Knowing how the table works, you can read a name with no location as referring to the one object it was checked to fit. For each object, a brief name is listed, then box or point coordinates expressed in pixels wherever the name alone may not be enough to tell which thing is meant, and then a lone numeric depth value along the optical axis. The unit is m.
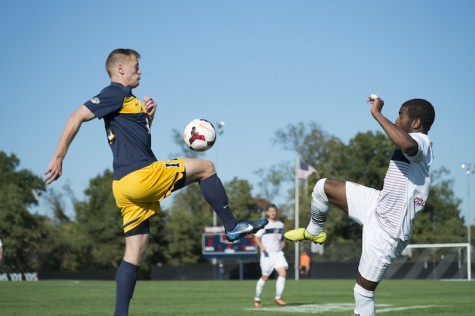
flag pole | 45.09
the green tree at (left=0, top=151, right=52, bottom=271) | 54.41
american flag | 43.47
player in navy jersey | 6.64
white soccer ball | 7.66
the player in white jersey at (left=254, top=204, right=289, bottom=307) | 17.36
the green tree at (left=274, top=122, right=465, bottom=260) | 70.56
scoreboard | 43.56
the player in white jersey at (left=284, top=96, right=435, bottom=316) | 6.80
